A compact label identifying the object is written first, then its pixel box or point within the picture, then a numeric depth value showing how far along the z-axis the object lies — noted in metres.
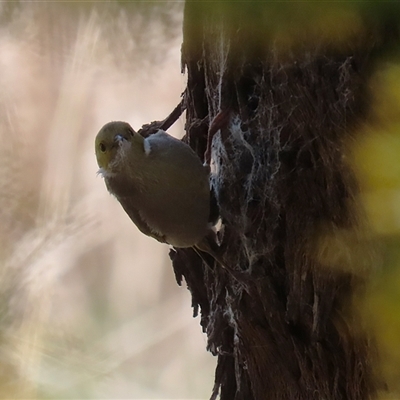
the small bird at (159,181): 3.99
